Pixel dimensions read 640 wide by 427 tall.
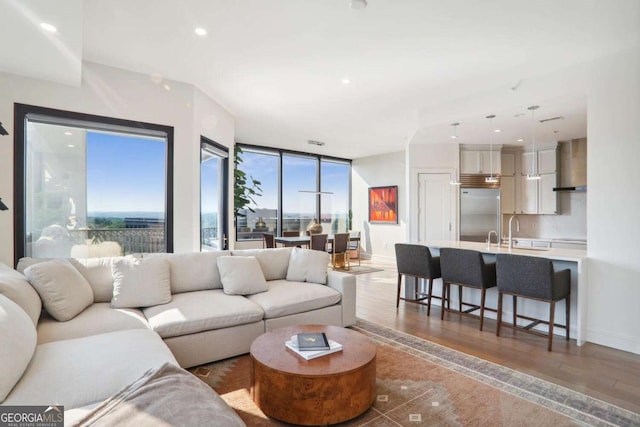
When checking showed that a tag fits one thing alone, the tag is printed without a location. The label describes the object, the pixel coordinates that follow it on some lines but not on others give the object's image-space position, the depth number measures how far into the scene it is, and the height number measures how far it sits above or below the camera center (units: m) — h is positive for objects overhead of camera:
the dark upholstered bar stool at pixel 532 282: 3.17 -0.68
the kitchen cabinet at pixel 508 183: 6.87 +0.60
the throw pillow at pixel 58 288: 2.49 -0.58
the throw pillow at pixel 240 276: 3.38 -0.65
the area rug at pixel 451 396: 2.11 -1.29
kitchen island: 3.40 -0.72
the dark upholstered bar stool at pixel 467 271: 3.72 -0.66
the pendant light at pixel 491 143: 4.68 +1.30
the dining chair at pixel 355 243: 8.68 -0.83
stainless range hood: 6.09 +0.87
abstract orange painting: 8.89 +0.21
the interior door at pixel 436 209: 6.44 +0.07
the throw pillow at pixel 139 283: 2.91 -0.63
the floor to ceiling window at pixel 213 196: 5.20 +0.27
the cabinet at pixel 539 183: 6.41 +0.59
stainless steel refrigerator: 6.56 +0.03
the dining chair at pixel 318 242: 6.84 -0.60
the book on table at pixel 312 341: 2.26 -0.89
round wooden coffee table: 1.98 -1.05
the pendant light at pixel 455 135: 5.04 +1.32
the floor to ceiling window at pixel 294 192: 8.12 +0.54
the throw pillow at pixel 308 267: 3.89 -0.64
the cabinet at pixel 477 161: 6.55 +1.00
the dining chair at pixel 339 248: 7.44 -0.81
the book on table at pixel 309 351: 2.20 -0.93
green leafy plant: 6.52 +0.53
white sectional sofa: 1.61 -0.80
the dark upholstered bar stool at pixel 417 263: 4.16 -0.65
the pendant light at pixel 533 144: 4.33 +1.30
